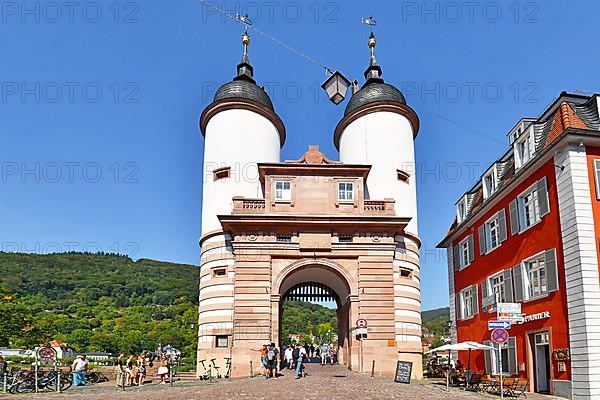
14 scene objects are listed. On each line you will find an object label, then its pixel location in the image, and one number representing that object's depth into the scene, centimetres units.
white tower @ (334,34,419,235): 3928
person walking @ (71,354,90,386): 2983
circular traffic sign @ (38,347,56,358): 2617
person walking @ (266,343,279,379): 2986
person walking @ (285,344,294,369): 3578
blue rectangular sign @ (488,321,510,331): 2110
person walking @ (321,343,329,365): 4516
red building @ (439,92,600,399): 2227
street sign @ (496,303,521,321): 2164
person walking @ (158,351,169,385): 3138
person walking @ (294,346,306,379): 2906
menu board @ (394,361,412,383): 2905
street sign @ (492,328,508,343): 2102
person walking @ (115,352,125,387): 2705
